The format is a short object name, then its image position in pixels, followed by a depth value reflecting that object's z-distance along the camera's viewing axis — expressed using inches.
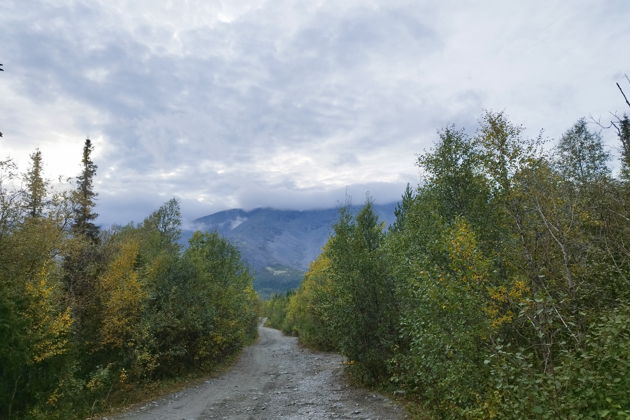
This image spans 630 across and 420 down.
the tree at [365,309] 838.5
